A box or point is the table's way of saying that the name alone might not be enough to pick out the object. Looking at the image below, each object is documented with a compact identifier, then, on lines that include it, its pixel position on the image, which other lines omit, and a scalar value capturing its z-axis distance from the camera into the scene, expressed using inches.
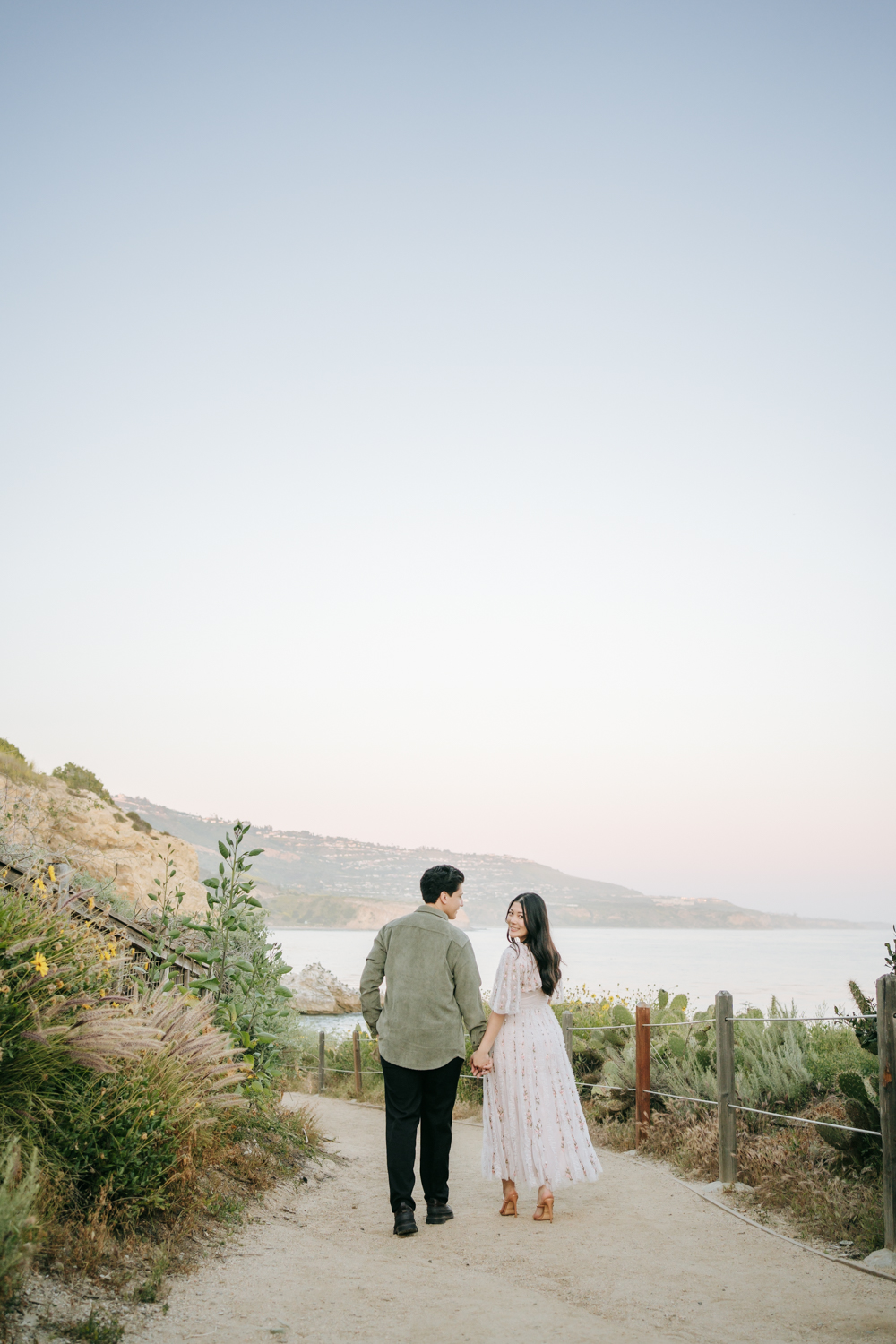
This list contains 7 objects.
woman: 220.8
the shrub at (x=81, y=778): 1386.6
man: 209.6
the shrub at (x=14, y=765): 1108.5
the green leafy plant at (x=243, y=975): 264.2
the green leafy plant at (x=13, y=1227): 123.9
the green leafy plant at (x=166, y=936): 268.4
